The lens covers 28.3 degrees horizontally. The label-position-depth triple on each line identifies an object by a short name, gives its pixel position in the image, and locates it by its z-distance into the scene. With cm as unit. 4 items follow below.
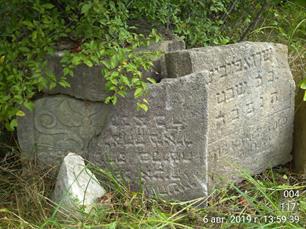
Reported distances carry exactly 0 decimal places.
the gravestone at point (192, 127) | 279
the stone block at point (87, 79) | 283
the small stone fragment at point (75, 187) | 262
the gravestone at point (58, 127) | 292
